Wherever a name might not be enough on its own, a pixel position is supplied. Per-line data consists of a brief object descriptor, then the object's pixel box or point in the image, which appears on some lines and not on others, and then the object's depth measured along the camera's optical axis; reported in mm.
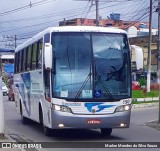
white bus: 13992
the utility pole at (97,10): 35419
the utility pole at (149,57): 39875
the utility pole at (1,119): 13516
